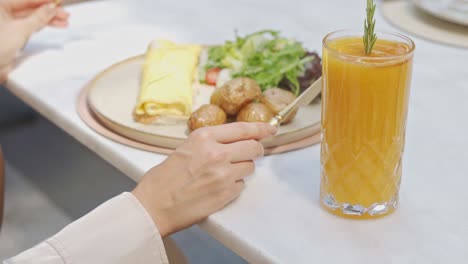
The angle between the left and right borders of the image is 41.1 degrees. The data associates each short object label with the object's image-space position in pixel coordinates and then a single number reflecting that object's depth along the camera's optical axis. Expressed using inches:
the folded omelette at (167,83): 43.2
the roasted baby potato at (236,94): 41.7
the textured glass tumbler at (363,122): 30.3
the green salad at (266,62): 46.6
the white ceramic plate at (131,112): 40.5
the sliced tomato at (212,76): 49.6
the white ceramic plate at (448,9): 58.4
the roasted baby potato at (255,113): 40.2
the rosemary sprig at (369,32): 29.7
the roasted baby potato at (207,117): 40.4
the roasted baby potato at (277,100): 41.8
